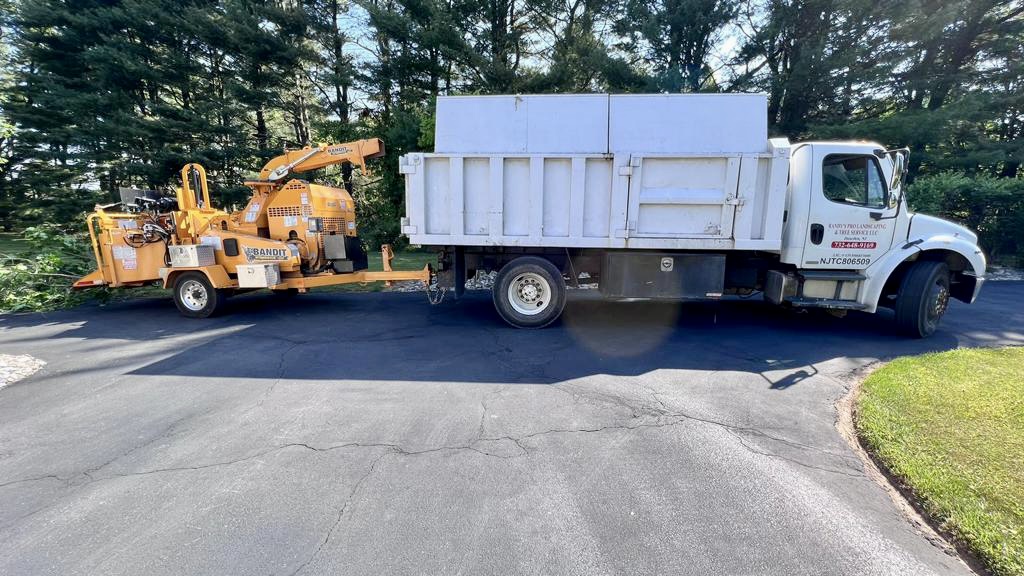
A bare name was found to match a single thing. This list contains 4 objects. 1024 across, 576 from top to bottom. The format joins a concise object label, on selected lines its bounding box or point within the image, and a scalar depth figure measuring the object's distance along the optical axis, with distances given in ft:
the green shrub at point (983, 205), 39.45
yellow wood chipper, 24.18
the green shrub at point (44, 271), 26.25
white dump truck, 19.34
